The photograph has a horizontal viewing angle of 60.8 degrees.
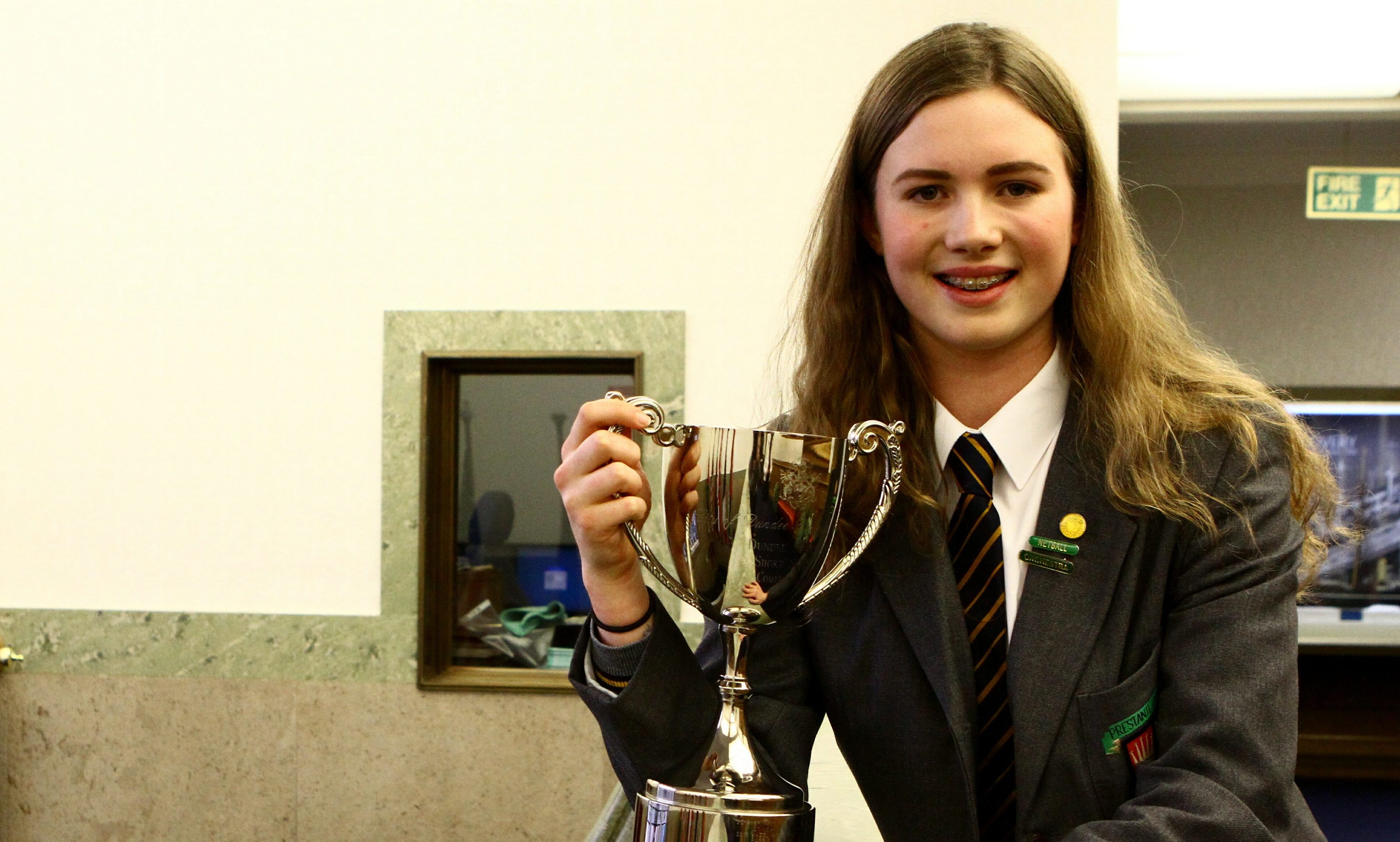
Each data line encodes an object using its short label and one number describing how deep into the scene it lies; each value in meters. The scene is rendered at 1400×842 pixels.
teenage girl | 1.02
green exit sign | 4.80
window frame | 3.58
